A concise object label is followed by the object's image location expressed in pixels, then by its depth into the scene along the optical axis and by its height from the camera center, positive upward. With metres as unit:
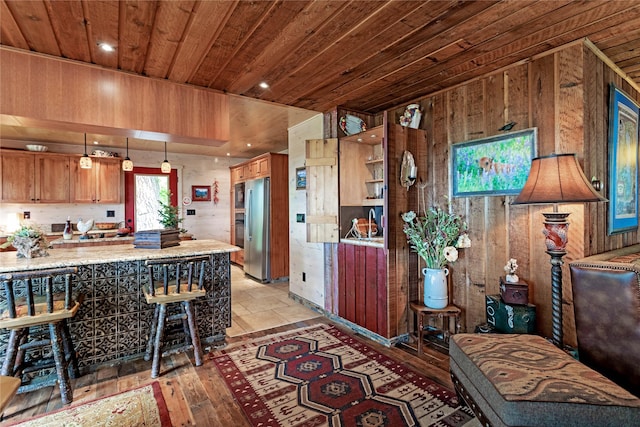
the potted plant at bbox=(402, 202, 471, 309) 2.70 -0.31
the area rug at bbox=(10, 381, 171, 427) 1.82 -1.26
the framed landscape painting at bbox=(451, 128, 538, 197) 2.40 +0.39
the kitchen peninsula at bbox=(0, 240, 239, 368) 2.40 -0.71
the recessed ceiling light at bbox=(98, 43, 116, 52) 2.16 +1.19
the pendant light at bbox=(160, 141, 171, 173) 5.10 +0.75
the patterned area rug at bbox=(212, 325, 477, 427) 1.88 -1.28
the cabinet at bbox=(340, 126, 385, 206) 3.45 +0.47
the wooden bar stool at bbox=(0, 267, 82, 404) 1.91 -0.79
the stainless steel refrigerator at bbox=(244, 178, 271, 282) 5.31 -0.31
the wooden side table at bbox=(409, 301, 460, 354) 2.65 -0.90
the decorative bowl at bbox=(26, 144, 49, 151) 5.13 +1.11
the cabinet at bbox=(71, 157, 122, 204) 5.39 +0.57
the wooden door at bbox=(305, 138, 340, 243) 3.46 +0.24
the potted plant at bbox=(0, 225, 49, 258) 2.37 -0.23
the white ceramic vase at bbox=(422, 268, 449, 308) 2.70 -0.70
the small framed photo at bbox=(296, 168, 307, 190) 4.27 +0.46
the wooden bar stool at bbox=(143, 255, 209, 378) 2.36 -0.69
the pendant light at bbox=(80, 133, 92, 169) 4.52 +0.75
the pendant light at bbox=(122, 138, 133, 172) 4.86 +0.76
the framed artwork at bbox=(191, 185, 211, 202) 6.73 +0.42
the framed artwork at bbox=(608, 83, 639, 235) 2.47 +0.40
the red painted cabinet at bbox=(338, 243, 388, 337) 2.97 -0.80
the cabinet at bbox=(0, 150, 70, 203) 4.94 +0.60
